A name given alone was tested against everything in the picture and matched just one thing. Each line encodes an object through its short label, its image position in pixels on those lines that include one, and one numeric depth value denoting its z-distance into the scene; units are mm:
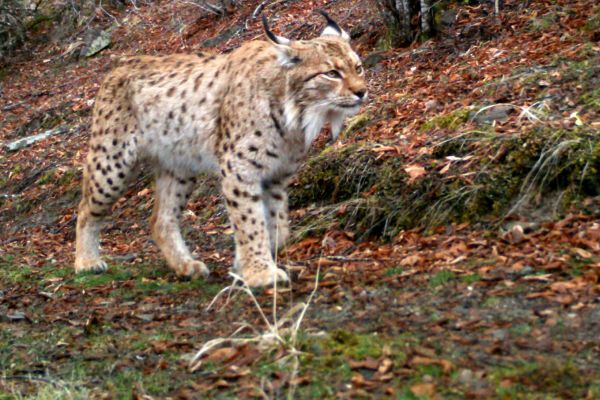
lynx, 13336
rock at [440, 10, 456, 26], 21672
